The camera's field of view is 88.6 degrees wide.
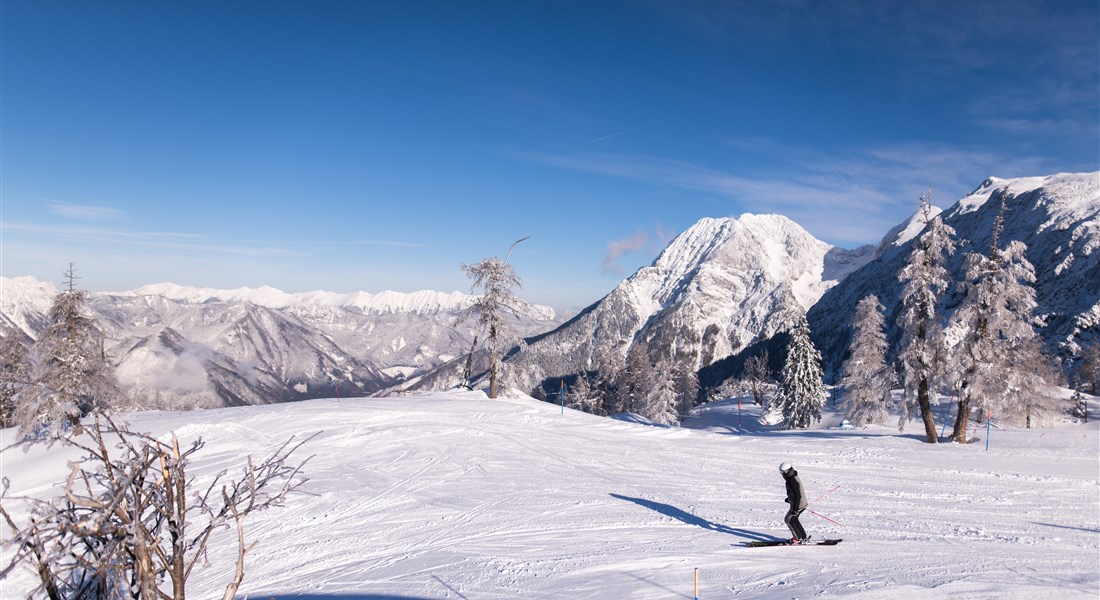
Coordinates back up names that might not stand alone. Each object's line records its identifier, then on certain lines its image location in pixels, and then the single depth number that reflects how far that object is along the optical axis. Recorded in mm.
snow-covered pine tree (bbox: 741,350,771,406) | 77000
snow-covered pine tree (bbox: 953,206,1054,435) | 22453
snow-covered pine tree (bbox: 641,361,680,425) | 54156
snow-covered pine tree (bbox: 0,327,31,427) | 31888
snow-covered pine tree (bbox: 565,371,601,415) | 64750
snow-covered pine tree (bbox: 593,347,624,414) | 66188
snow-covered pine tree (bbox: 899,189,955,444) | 23422
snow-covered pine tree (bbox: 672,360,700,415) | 66750
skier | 11742
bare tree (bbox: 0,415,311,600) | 3957
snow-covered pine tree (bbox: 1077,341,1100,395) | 62703
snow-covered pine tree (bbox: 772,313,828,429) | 52875
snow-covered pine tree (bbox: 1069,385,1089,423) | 44141
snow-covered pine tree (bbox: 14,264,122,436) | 26344
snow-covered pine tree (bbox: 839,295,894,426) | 26438
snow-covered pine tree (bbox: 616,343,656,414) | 63062
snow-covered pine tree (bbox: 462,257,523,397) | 35562
